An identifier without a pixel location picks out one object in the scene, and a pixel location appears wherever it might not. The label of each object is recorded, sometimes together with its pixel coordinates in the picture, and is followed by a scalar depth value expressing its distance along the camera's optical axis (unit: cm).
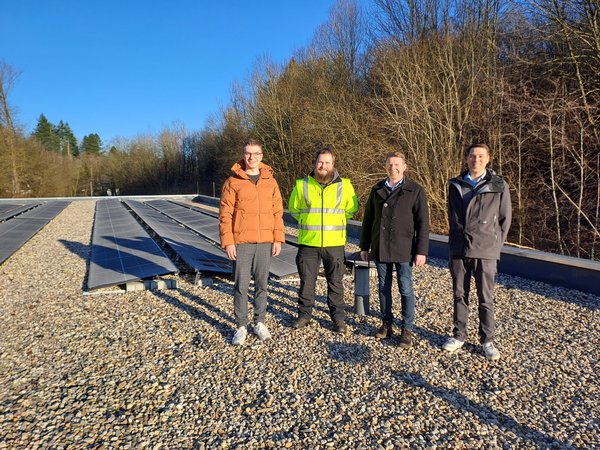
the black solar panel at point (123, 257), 609
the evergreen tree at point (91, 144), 7160
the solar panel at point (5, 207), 1831
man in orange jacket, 376
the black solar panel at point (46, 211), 1594
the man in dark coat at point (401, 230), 369
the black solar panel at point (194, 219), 1104
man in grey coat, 346
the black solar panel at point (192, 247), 682
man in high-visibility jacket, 388
